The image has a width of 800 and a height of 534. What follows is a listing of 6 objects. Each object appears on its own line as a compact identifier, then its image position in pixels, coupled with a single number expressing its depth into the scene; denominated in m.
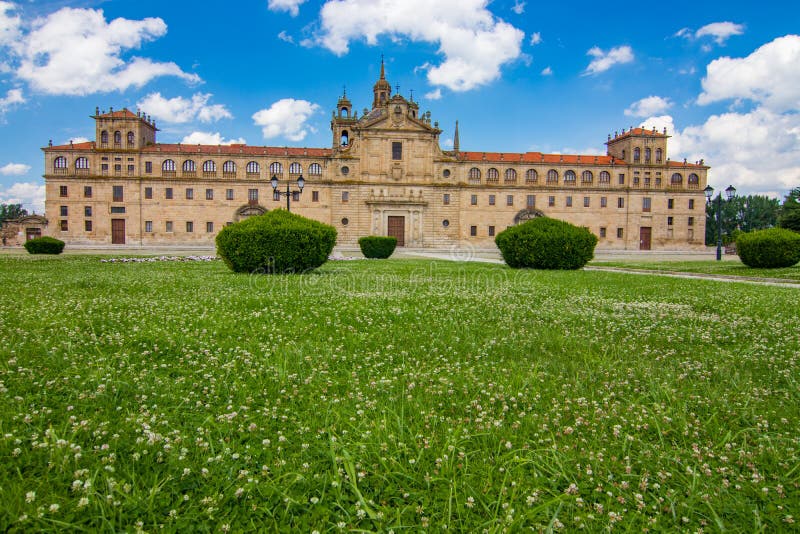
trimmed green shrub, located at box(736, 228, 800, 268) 20.58
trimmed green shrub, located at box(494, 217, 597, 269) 19.06
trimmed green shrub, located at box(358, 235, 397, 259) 29.47
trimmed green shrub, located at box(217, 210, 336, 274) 14.91
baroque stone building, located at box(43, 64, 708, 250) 53.50
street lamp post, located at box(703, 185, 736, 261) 28.41
